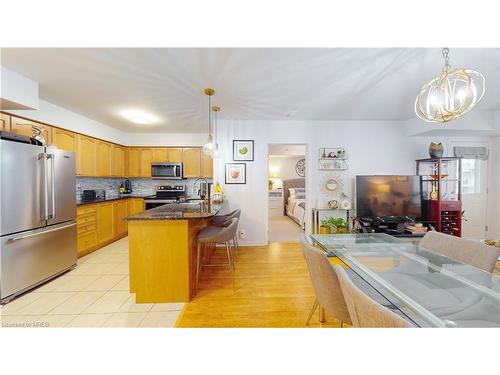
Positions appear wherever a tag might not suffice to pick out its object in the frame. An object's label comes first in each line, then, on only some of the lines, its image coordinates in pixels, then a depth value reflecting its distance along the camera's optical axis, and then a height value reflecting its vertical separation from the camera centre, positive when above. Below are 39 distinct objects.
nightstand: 7.31 -0.71
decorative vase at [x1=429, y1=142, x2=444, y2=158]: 3.54 +0.66
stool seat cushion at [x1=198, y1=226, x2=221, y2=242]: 2.21 -0.57
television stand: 3.44 -0.70
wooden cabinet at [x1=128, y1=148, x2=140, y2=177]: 4.76 +0.55
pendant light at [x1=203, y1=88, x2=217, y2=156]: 2.56 +0.54
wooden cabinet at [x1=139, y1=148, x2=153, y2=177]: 4.78 +0.61
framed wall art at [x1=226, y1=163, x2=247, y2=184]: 3.85 +0.24
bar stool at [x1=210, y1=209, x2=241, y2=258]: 2.91 -0.52
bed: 5.52 -0.45
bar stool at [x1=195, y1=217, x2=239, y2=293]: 2.21 -0.58
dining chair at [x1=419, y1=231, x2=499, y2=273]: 1.38 -0.50
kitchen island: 1.97 -0.75
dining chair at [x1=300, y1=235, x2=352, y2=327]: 1.19 -0.63
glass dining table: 0.95 -0.61
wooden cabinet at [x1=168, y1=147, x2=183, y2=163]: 4.79 +0.68
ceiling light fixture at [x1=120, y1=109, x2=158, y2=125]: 3.36 +1.25
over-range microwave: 4.65 +0.33
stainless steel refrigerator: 2.01 -0.36
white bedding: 5.31 -0.77
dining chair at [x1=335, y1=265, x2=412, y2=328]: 0.68 -0.47
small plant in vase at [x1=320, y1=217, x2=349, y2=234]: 3.67 -0.76
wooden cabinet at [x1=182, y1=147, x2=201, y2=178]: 4.80 +0.59
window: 3.99 +0.21
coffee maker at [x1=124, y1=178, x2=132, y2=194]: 4.82 -0.04
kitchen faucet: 4.60 -0.13
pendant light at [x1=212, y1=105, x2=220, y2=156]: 3.18 +1.22
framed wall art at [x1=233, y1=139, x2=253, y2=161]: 3.83 +0.69
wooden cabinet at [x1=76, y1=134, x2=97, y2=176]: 3.42 +0.52
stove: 4.47 -0.26
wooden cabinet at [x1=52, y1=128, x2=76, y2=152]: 3.01 +0.73
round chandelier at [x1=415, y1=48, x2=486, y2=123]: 1.37 +0.66
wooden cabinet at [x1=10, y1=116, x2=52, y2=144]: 2.44 +0.76
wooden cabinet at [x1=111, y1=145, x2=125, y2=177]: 4.27 +0.53
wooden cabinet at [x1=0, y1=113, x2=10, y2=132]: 2.32 +0.75
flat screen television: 3.63 -0.19
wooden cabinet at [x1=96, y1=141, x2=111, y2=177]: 3.87 +0.52
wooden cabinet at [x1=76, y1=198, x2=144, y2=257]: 3.28 -0.71
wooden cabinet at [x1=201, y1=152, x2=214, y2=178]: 4.80 +0.49
